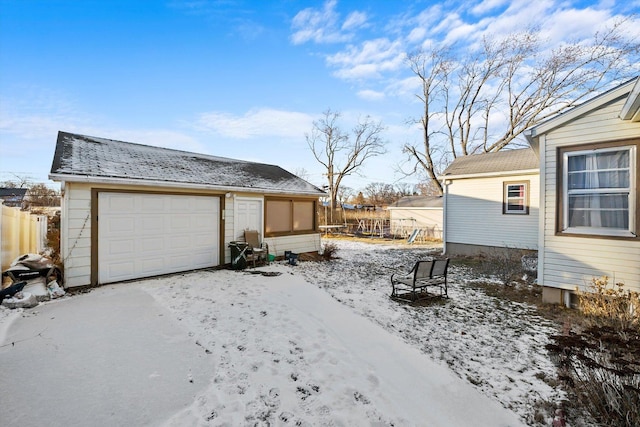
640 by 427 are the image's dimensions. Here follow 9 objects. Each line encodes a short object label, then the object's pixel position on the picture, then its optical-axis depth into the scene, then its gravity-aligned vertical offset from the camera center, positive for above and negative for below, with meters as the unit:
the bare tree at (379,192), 49.38 +3.90
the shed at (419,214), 21.62 +0.01
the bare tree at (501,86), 18.52 +9.59
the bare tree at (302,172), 41.73 +6.09
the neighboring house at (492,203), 11.04 +0.46
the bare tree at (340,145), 33.53 +8.21
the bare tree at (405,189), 50.97 +4.47
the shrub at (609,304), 4.22 -1.46
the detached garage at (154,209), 6.46 +0.12
